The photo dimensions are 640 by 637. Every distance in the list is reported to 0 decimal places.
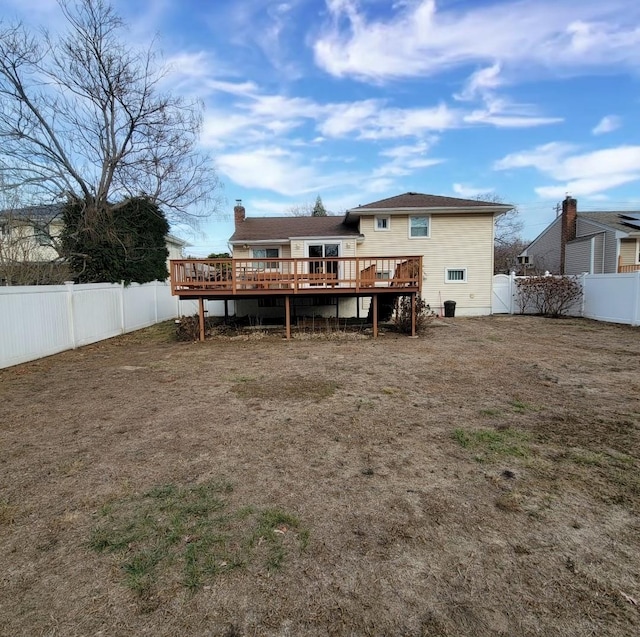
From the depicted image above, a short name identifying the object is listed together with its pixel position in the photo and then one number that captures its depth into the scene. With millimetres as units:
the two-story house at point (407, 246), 15742
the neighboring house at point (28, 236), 10922
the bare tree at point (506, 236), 35719
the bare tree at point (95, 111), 12812
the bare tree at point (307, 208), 43331
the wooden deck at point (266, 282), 10609
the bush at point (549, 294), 15211
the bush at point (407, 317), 11391
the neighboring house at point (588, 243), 19422
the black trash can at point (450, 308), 15992
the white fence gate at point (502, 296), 16875
